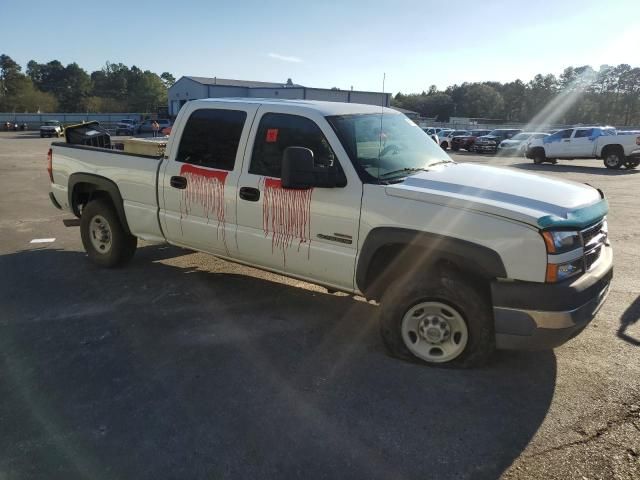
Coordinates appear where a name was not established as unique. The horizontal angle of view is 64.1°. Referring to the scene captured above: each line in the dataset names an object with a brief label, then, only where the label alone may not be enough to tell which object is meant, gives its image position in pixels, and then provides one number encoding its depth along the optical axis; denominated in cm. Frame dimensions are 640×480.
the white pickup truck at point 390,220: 335
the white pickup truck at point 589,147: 2108
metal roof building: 5597
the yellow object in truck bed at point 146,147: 554
